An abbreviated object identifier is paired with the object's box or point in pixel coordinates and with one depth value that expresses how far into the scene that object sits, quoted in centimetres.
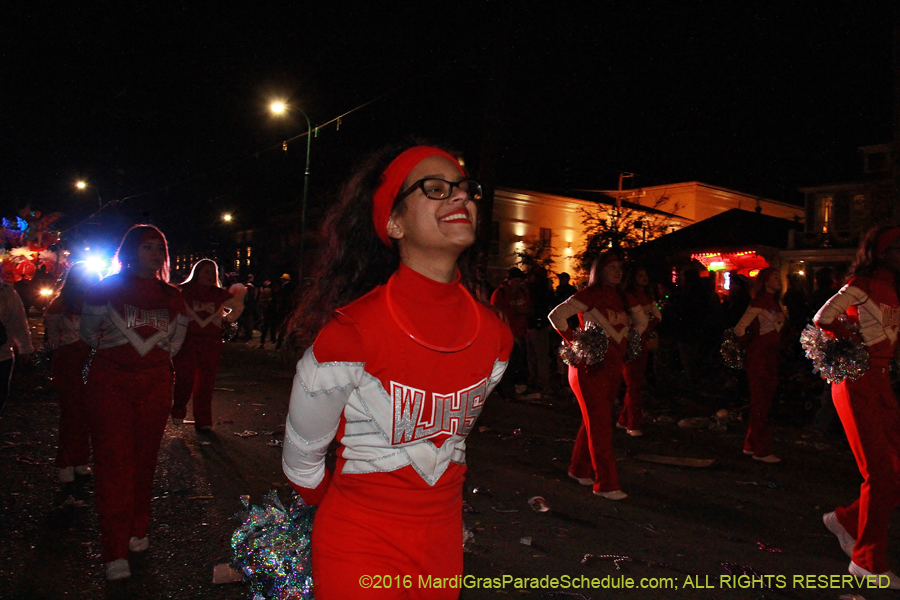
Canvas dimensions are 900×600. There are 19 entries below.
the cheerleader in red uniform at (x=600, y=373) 568
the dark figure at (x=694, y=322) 1142
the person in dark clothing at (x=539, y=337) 1234
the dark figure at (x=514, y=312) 1152
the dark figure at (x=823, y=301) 875
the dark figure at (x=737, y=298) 1112
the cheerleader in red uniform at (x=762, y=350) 721
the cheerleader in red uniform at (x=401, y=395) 184
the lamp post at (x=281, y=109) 2117
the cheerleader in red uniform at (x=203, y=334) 841
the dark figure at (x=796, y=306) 1073
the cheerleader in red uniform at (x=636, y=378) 837
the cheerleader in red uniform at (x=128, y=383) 413
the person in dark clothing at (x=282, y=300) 1814
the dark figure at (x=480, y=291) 242
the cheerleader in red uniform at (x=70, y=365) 620
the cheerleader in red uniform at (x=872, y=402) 408
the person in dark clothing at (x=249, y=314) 2176
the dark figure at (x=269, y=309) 1972
